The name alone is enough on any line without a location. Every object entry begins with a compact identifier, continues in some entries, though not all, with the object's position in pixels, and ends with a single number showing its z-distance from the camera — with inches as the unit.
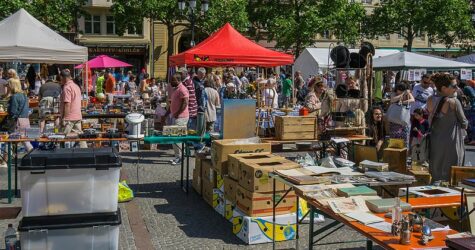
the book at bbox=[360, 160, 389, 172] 235.6
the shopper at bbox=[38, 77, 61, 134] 540.0
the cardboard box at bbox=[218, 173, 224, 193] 309.5
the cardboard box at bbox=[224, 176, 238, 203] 281.0
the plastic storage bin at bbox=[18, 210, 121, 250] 190.7
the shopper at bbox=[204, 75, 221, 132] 488.7
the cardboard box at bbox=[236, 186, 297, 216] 259.1
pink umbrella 1030.4
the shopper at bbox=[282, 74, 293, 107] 951.6
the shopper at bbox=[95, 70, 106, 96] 863.7
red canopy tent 535.5
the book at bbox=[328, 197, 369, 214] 175.0
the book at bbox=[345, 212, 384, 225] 163.5
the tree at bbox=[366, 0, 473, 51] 1705.2
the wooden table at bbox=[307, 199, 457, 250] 143.7
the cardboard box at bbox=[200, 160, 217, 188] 319.6
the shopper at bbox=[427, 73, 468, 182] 284.5
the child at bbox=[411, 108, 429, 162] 411.5
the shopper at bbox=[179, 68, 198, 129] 459.5
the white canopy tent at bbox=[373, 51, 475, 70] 711.2
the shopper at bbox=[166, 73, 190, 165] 420.8
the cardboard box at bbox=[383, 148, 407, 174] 293.4
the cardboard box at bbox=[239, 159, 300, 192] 254.5
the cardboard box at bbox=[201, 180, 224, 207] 315.2
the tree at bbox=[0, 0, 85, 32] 1314.0
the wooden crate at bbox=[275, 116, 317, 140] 341.1
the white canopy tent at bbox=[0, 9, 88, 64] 490.4
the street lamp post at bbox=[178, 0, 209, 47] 810.2
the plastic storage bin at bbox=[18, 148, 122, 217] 192.7
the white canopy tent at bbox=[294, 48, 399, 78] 928.3
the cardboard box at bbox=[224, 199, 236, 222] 285.2
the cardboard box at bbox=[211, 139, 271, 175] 298.5
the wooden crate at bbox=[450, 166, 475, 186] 243.4
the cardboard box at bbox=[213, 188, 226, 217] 303.0
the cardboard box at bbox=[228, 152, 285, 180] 277.7
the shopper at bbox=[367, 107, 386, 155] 392.1
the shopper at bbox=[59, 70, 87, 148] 391.2
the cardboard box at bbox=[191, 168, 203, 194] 350.3
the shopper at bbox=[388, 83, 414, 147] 419.5
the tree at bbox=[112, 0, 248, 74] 1462.8
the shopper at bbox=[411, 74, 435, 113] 531.5
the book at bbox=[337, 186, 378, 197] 193.0
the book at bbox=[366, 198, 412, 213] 176.5
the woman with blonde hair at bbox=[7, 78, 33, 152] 423.2
